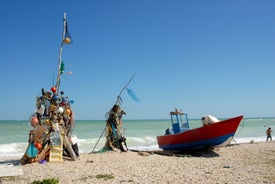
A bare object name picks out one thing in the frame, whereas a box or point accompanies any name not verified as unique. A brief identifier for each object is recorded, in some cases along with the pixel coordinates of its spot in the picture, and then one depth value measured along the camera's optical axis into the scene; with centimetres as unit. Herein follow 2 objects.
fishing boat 1254
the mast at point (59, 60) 1117
